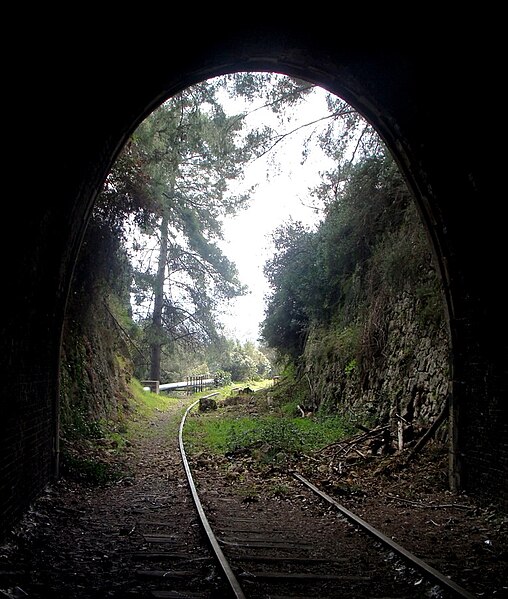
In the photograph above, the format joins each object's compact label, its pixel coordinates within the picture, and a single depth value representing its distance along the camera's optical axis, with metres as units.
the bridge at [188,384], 30.69
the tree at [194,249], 15.84
